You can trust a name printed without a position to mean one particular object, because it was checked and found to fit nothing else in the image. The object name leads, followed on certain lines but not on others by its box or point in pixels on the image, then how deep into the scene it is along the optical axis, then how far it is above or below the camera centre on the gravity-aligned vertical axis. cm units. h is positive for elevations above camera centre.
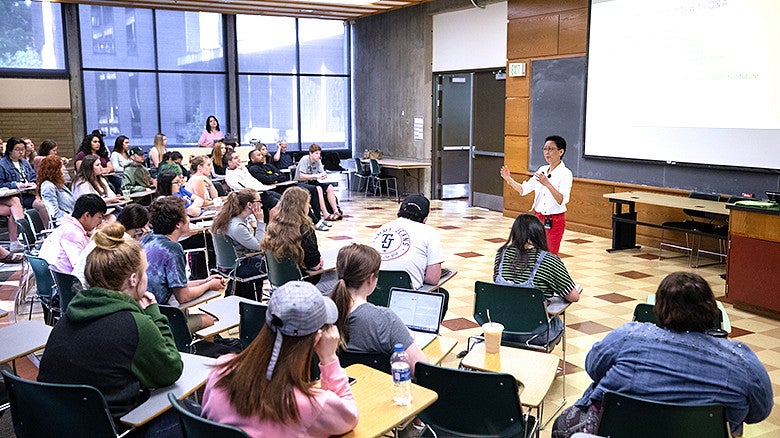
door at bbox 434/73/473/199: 1347 -7
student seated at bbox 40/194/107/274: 483 -76
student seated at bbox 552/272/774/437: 256 -87
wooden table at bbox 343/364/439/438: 229 -98
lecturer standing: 636 -60
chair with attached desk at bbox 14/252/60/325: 470 -106
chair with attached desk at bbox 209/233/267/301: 569 -109
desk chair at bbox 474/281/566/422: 394 -107
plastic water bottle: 246 -91
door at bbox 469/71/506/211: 1209 -19
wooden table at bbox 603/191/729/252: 779 -90
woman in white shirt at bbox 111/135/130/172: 1087 -35
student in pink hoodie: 201 -74
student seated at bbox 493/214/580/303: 418 -83
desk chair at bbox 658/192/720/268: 775 -113
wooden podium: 591 -115
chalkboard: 834 -16
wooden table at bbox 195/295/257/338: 361 -104
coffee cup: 322 -97
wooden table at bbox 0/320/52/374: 316 -102
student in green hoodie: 254 -81
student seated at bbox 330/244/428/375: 297 -83
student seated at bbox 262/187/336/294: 508 -80
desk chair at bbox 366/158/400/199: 1409 -106
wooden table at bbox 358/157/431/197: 1341 -71
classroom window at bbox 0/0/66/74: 1349 +177
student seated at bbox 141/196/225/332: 407 -84
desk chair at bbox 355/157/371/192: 1485 -93
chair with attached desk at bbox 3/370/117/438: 242 -101
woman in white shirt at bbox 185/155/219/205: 796 -62
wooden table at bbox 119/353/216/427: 251 -103
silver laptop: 356 -93
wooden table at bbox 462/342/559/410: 281 -106
